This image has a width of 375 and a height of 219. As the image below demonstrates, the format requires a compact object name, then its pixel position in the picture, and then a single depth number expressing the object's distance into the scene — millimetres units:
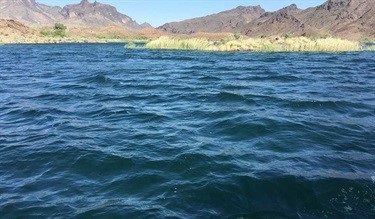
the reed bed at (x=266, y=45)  47969
